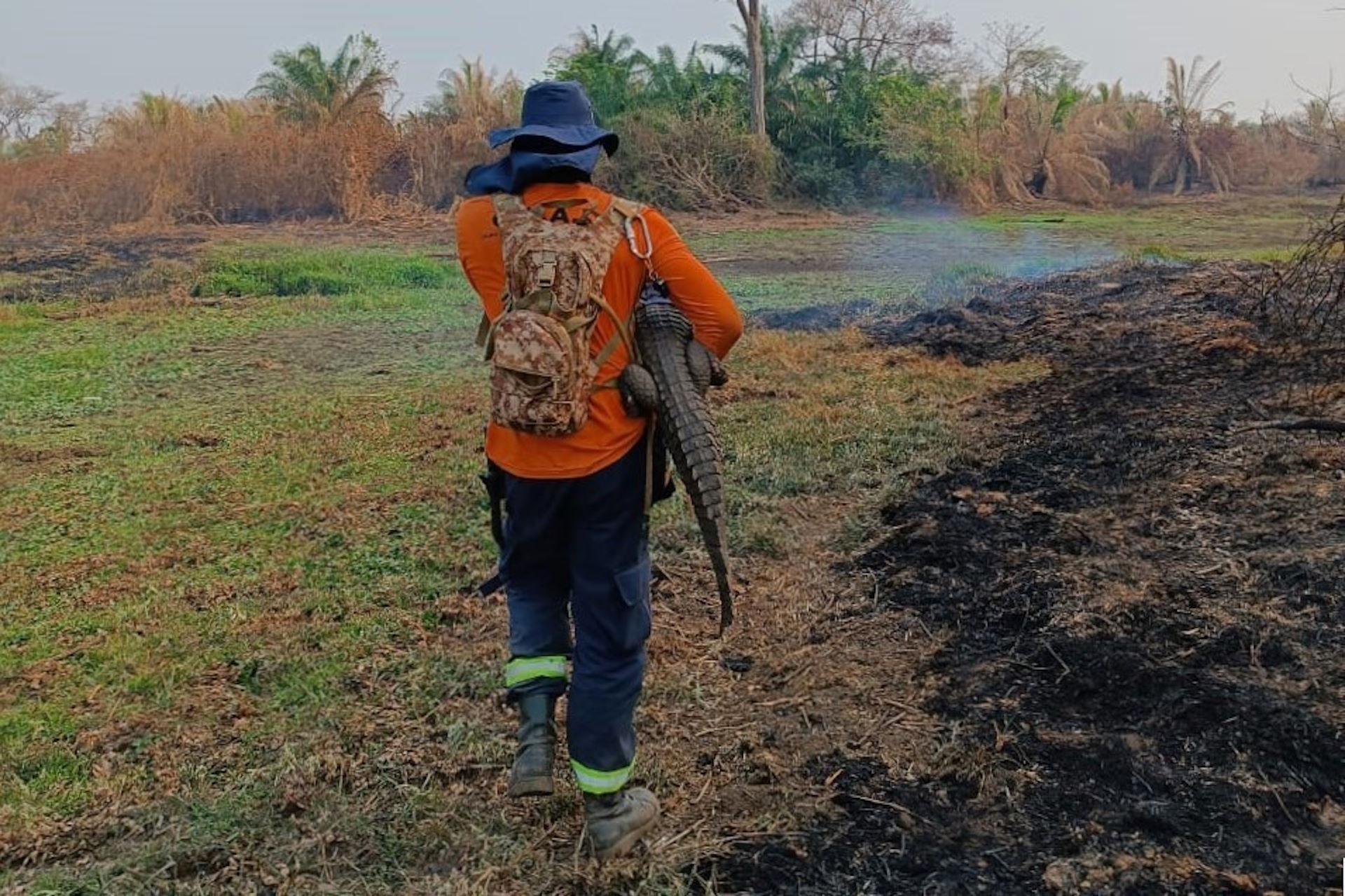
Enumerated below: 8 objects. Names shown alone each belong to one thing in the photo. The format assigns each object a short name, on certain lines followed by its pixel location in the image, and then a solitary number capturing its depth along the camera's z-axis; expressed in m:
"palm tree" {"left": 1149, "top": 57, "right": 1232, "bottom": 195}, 26.39
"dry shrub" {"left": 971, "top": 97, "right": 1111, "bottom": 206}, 24.50
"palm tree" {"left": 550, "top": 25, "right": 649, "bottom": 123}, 24.34
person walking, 2.35
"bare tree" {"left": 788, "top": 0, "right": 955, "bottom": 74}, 28.38
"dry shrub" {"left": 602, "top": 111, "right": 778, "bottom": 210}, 22.12
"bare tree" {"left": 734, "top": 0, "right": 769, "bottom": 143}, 23.59
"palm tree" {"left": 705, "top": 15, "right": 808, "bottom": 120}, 25.25
